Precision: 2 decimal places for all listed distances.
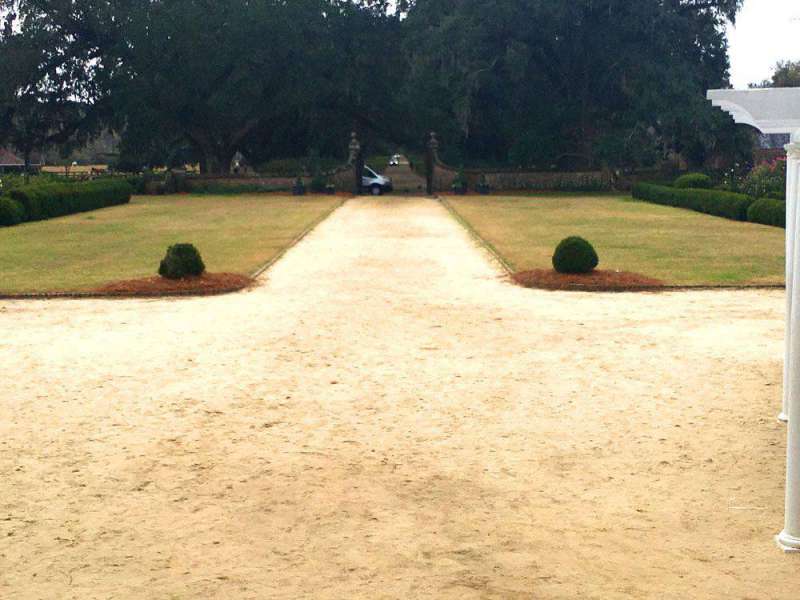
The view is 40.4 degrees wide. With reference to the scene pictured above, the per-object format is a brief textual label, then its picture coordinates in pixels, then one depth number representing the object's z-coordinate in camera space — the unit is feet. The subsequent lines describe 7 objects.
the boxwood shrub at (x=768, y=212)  104.22
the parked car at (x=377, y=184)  191.52
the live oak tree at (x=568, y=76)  176.14
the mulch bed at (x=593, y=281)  59.36
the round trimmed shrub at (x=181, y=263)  61.57
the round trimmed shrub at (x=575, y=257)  62.44
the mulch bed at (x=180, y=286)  58.85
